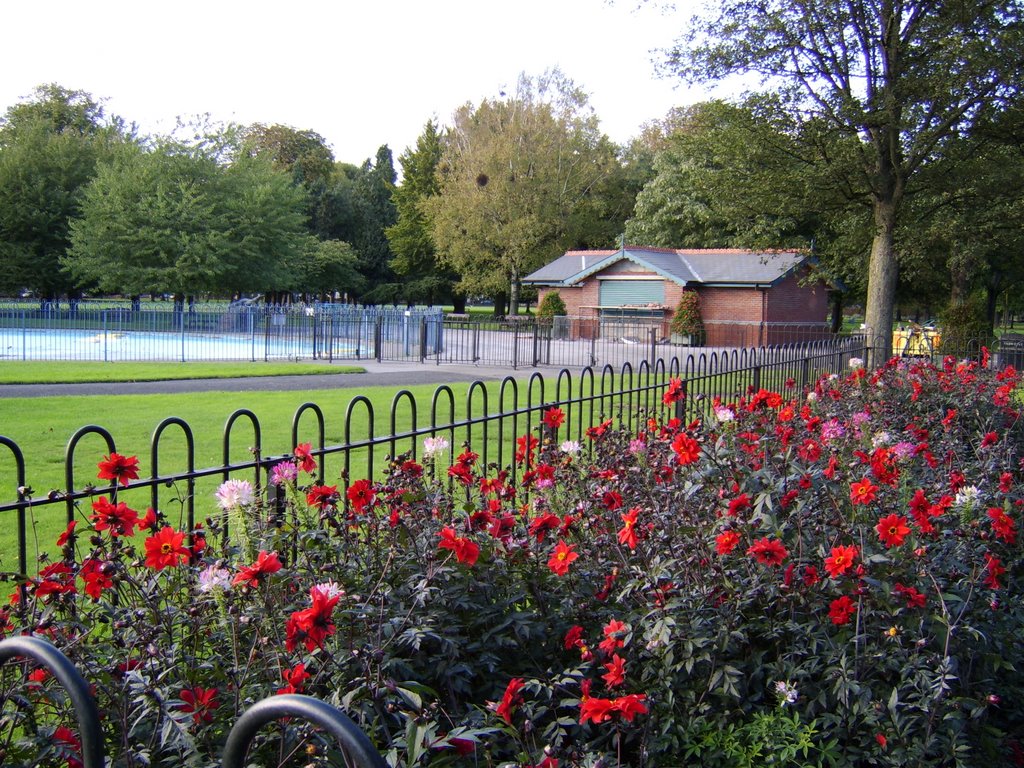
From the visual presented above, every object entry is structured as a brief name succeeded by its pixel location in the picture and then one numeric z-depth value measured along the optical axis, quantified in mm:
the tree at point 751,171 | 16594
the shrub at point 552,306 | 39400
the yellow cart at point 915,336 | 24911
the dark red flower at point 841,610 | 2762
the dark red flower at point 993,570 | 3025
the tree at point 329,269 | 51594
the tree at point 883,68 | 15211
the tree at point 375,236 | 61250
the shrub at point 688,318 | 33688
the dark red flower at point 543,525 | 2812
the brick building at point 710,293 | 33875
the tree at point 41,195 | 39844
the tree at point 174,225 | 35906
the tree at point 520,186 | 45875
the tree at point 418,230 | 56547
